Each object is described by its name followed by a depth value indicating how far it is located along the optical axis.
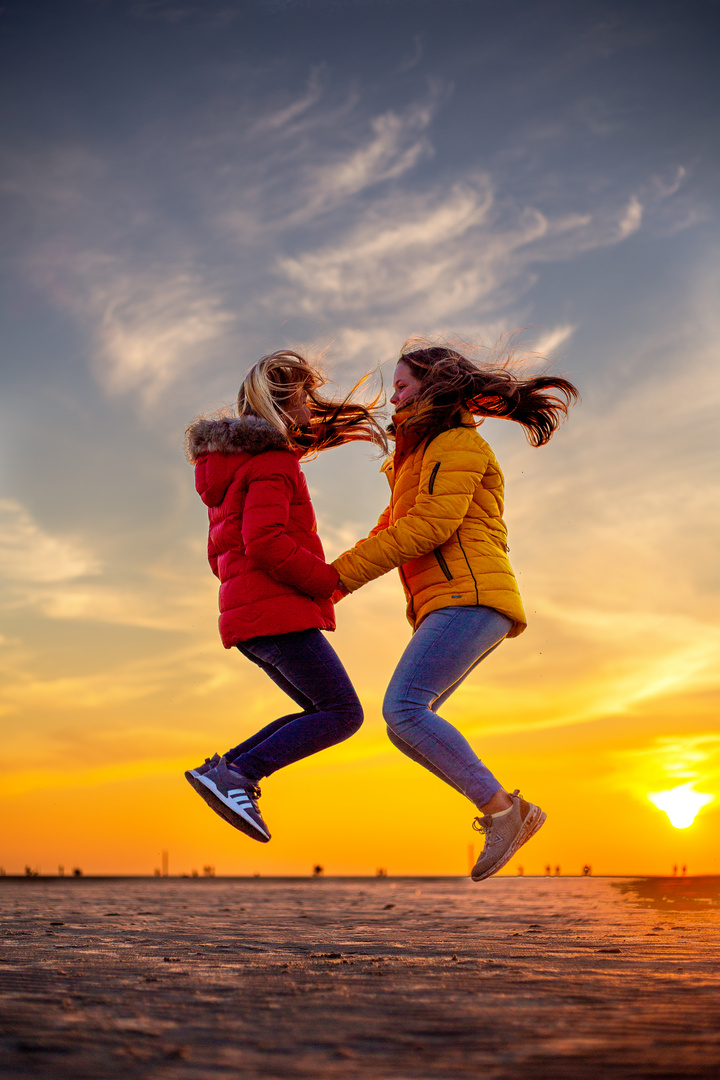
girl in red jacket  4.61
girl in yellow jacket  4.47
